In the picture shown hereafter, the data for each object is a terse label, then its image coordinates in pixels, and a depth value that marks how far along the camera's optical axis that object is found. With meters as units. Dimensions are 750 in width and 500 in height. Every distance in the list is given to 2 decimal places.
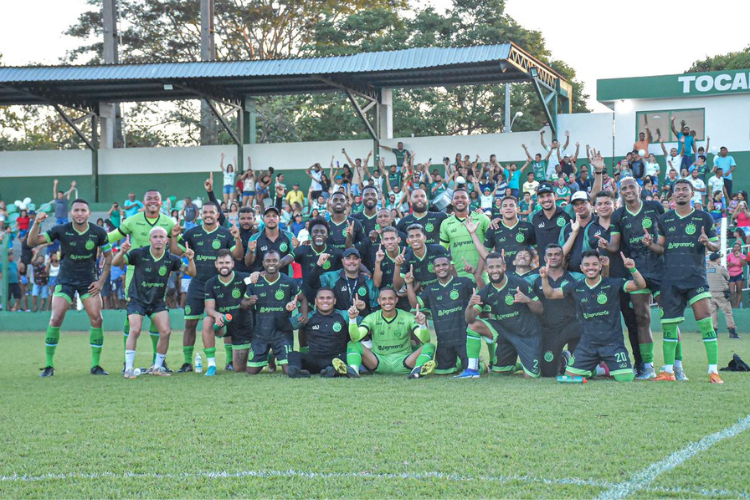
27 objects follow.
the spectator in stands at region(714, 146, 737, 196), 22.06
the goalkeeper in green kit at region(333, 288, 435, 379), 10.19
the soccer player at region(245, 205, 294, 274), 11.12
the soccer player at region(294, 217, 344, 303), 11.02
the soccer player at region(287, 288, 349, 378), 10.38
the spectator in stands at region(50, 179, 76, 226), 24.73
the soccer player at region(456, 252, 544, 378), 9.80
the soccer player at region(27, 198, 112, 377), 10.77
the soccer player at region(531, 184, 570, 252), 10.38
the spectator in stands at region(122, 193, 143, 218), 24.44
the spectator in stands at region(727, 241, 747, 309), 17.34
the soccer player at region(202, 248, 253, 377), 10.80
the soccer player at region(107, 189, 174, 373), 11.12
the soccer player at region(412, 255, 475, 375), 10.20
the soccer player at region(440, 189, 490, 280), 10.98
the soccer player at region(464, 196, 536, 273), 10.65
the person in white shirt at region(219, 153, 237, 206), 25.44
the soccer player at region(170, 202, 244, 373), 11.19
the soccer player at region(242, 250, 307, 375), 10.68
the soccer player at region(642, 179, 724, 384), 9.38
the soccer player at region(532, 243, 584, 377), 9.85
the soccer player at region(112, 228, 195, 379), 10.70
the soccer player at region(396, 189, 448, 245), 11.20
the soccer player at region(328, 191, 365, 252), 11.17
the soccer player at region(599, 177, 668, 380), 9.66
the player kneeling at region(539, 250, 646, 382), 9.30
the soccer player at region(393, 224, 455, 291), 10.59
